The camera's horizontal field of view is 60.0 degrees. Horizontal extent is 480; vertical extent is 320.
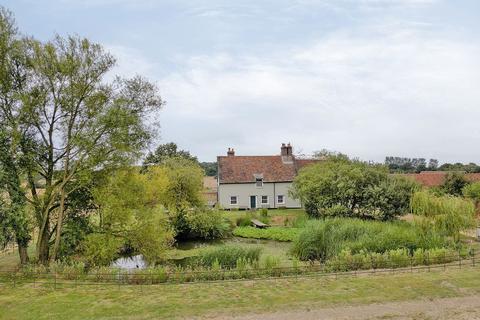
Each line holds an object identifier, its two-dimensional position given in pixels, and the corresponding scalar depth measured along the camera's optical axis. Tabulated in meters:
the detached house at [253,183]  50.03
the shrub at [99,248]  21.33
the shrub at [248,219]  40.41
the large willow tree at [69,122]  20.12
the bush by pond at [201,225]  36.72
